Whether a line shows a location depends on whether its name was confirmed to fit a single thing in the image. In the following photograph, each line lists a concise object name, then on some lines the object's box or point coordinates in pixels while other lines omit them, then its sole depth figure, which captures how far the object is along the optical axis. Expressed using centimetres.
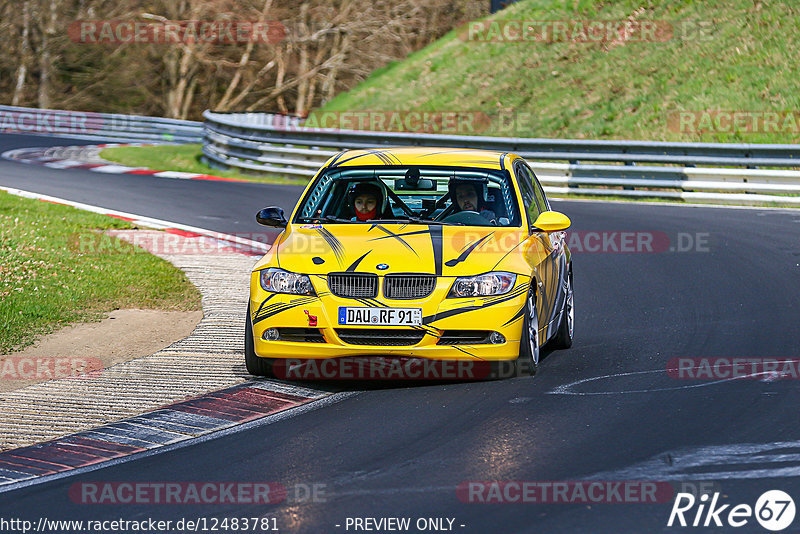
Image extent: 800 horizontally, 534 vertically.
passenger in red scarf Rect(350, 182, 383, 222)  1855
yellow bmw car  1583
